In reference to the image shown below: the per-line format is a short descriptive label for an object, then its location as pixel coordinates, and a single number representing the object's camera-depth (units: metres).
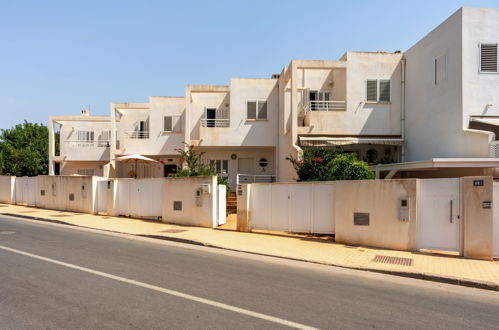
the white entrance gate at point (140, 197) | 16.12
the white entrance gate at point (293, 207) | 11.67
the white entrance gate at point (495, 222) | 9.02
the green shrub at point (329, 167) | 13.11
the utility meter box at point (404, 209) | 9.86
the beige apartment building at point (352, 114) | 16.69
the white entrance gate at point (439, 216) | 9.36
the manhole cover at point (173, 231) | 12.98
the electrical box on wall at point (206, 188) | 14.01
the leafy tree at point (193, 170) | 17.94
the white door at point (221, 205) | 14.72
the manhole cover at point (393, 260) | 8.54
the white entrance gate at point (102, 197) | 18.62
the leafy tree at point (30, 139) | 44.19
